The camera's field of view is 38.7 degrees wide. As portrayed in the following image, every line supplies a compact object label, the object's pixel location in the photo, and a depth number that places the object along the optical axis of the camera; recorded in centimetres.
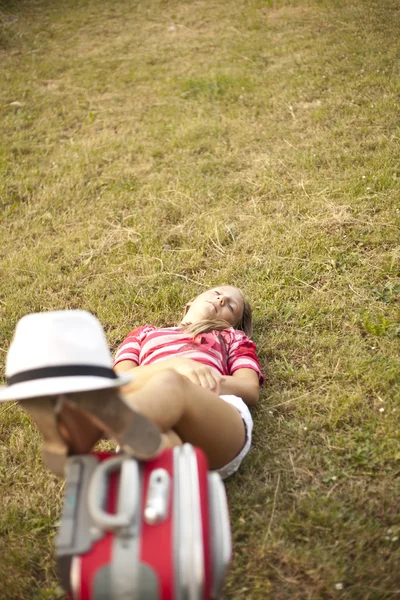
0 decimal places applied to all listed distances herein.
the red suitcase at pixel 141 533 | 150
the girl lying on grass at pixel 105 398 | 174
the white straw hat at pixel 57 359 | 174
